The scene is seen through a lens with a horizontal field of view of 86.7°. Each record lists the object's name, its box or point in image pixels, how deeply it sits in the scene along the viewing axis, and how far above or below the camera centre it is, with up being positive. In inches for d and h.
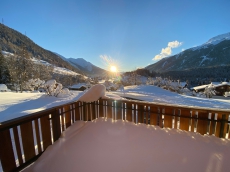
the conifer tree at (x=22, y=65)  711.1 +65.9
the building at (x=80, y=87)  1358.0 -128.6
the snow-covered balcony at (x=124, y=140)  77.4 -53.2
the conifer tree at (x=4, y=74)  861.7 +17.2
